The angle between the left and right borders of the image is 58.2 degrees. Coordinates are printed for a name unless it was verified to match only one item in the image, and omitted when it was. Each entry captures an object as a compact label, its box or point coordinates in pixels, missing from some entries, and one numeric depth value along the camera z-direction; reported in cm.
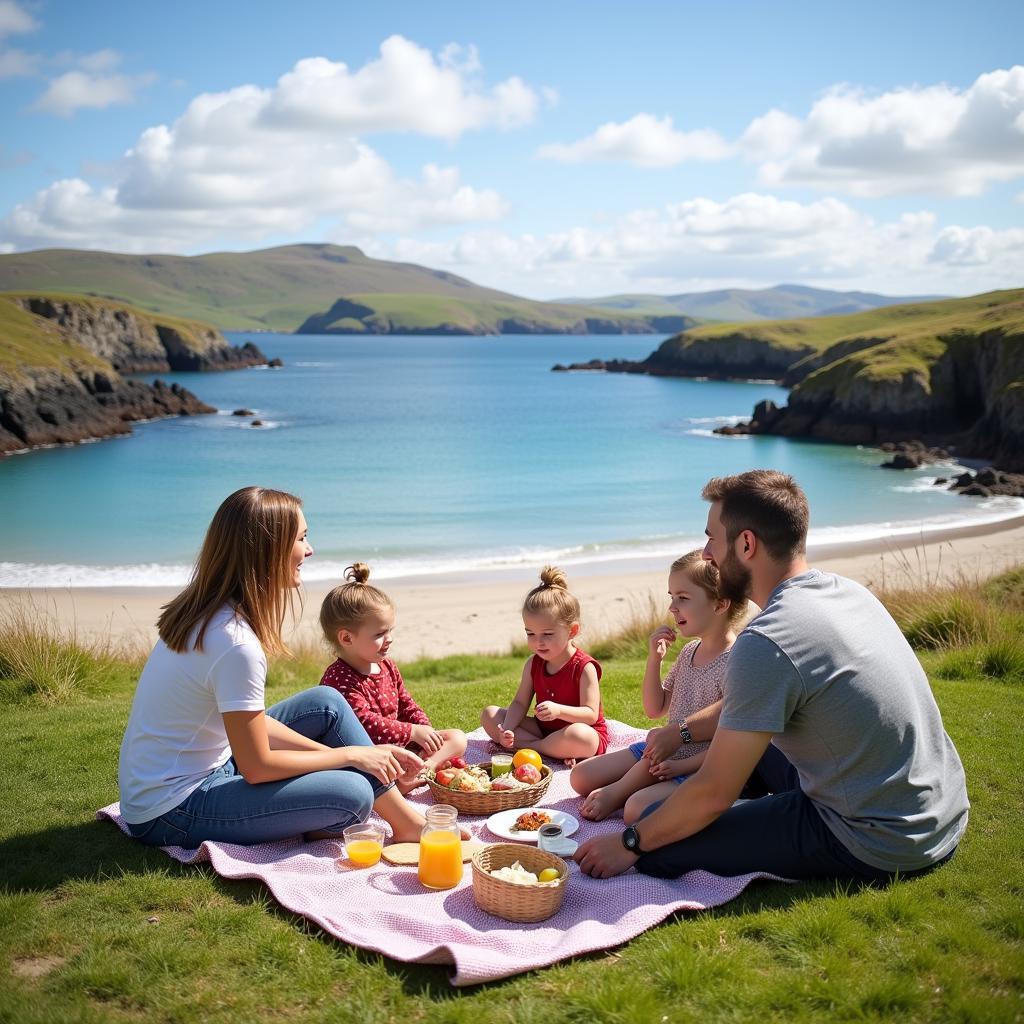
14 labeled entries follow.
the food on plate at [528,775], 554
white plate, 493
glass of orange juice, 459
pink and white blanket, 368
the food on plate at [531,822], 501
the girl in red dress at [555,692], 595
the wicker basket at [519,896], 399
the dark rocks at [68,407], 4312
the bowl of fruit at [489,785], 531
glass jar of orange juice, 436
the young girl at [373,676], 538
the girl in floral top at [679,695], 500
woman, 430
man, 384
